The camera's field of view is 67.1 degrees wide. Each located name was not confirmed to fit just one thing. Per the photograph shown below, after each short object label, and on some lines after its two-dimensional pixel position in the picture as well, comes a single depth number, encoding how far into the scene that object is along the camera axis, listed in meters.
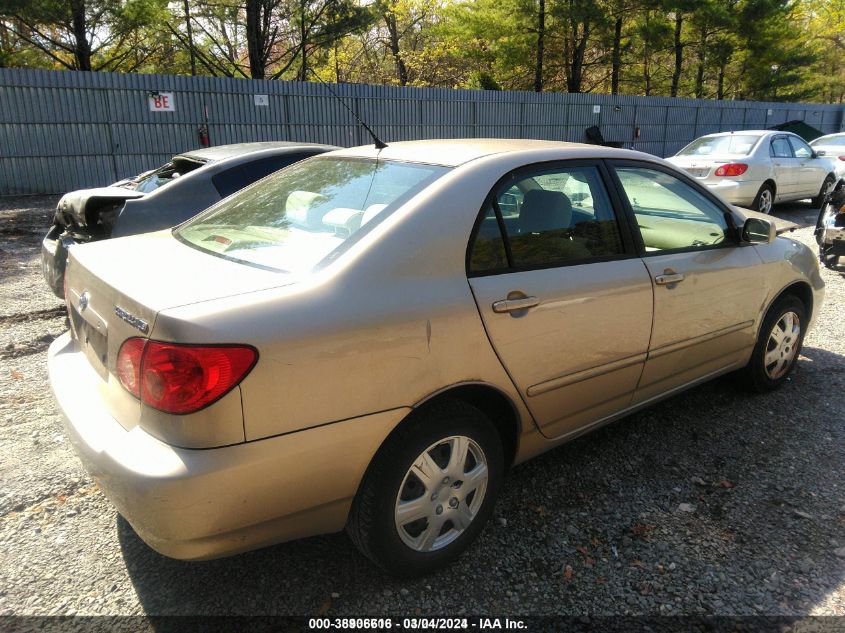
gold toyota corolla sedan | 1.93
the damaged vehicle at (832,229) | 7.23
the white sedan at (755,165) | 10.66
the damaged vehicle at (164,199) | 4.93
